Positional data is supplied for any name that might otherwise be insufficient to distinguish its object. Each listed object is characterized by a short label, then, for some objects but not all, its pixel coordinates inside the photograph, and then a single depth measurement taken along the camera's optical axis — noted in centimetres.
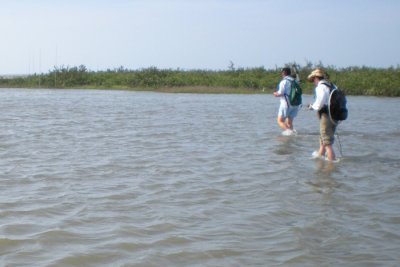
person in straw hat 962
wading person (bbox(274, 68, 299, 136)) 1338
